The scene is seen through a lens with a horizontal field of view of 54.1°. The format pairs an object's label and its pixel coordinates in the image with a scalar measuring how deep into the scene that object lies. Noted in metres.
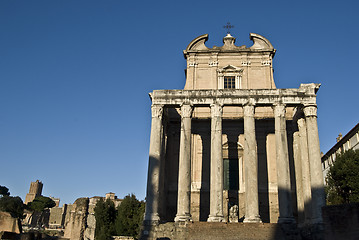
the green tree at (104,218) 32.65
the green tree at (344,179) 25.27
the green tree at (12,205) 58.24
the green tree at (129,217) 33.00
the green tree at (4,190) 88.90
